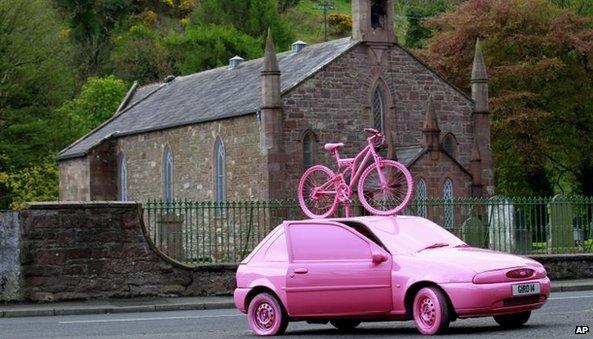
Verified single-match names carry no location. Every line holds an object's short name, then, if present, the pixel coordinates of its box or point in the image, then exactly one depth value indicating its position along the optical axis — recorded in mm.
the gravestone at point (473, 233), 30859
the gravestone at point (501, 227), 30703
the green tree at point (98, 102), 77375
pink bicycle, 22116
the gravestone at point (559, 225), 30750
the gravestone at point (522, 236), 30750
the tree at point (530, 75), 54812
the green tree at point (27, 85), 61312
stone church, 43375
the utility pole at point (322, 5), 130688
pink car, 15320
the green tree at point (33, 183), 61938
